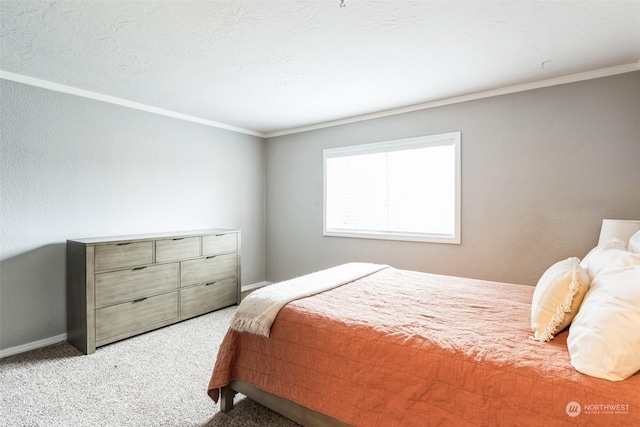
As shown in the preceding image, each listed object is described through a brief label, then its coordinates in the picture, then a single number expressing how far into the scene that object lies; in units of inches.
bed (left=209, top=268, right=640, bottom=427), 45.9
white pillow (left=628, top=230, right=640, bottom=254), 71.2
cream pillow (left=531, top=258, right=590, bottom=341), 56.9
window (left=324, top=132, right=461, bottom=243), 141.1
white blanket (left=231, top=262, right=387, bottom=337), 73.9
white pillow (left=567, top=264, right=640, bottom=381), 44.3
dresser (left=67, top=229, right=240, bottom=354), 112.1
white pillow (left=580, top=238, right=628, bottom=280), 65.2
